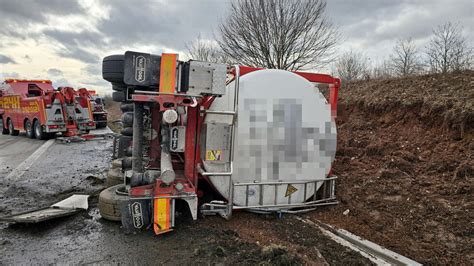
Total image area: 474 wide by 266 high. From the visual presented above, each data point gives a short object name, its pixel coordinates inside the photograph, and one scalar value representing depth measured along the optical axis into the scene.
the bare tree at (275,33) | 14.96
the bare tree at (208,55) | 20.37
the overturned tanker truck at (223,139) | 3.26
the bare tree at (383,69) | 17.13
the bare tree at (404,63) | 16.30
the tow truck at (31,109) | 12.37
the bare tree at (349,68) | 21.72
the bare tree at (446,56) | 12.42
